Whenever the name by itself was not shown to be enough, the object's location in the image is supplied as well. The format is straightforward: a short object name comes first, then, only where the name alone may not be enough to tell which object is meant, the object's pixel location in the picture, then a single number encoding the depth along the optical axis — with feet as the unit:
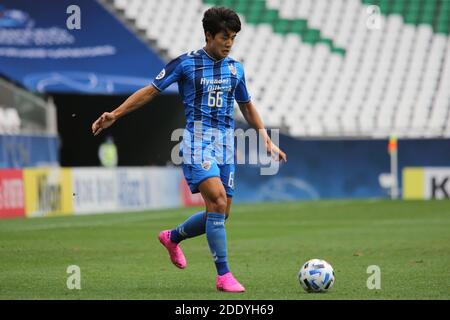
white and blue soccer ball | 57.52
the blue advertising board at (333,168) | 217.15
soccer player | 57.67
